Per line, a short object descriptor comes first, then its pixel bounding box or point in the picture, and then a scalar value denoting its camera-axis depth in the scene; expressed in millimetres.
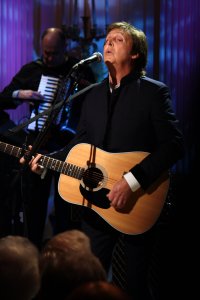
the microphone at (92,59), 4235
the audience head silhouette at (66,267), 3398
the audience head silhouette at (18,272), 3403
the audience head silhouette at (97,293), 2867
